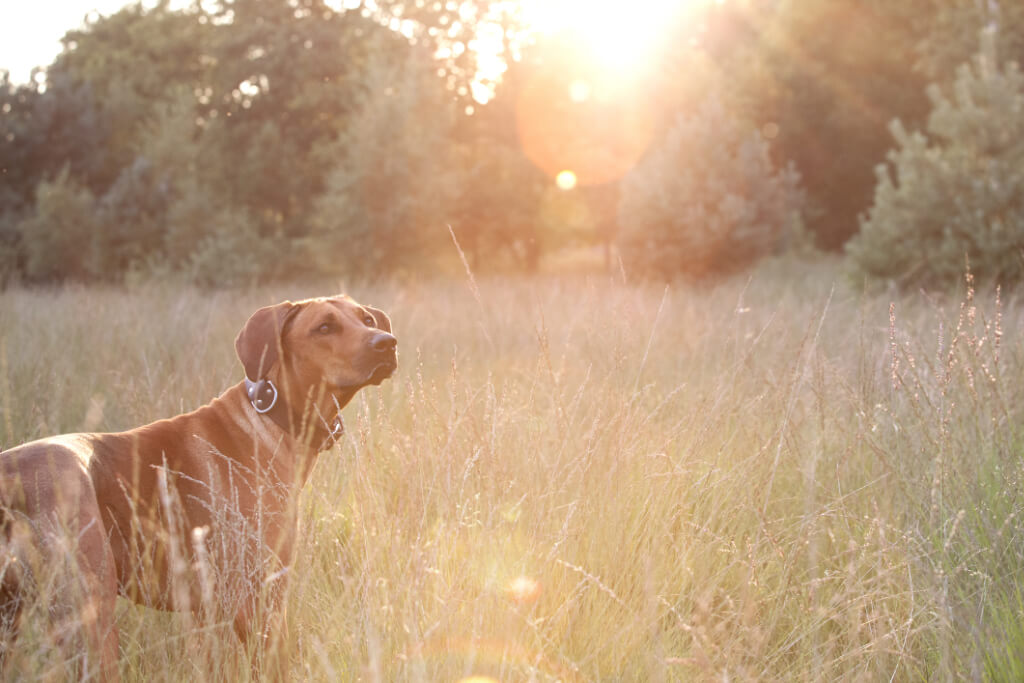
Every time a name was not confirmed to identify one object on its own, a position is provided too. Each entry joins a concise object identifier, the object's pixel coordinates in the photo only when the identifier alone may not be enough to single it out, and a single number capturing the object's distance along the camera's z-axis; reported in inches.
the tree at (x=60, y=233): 737.6
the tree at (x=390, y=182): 658.2
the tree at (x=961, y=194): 431.2
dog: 92.4
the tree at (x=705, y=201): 586.6
